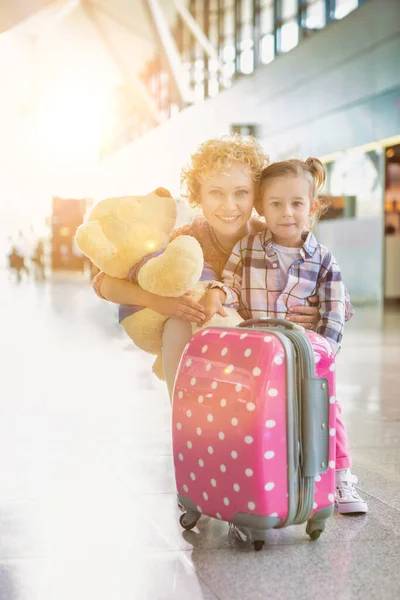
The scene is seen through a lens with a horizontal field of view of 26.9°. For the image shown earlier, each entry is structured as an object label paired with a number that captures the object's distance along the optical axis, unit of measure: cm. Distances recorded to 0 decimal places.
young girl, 308
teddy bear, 301
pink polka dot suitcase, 253
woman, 311
